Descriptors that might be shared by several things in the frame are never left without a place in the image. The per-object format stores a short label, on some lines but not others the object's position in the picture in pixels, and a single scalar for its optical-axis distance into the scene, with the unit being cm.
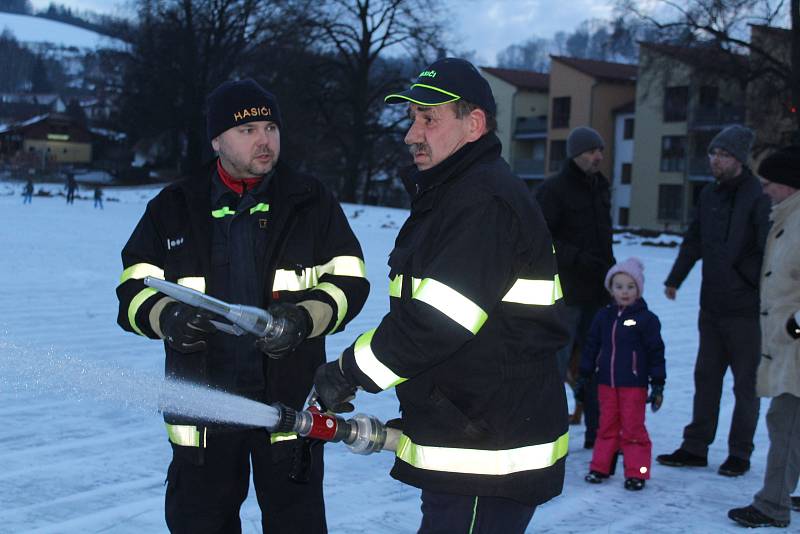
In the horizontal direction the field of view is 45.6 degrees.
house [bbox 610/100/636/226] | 5806
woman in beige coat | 502
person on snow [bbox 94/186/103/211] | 3384
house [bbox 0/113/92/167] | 9512
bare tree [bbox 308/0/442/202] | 4819
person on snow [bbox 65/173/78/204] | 3653
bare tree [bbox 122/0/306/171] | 5309
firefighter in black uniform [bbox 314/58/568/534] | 275
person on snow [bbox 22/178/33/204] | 3472
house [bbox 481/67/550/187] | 6312
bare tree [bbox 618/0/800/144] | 3091
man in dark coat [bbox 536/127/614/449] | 653
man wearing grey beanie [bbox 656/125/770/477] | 604
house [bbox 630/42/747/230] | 5141
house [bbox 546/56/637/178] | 5800
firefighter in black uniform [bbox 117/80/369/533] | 352
